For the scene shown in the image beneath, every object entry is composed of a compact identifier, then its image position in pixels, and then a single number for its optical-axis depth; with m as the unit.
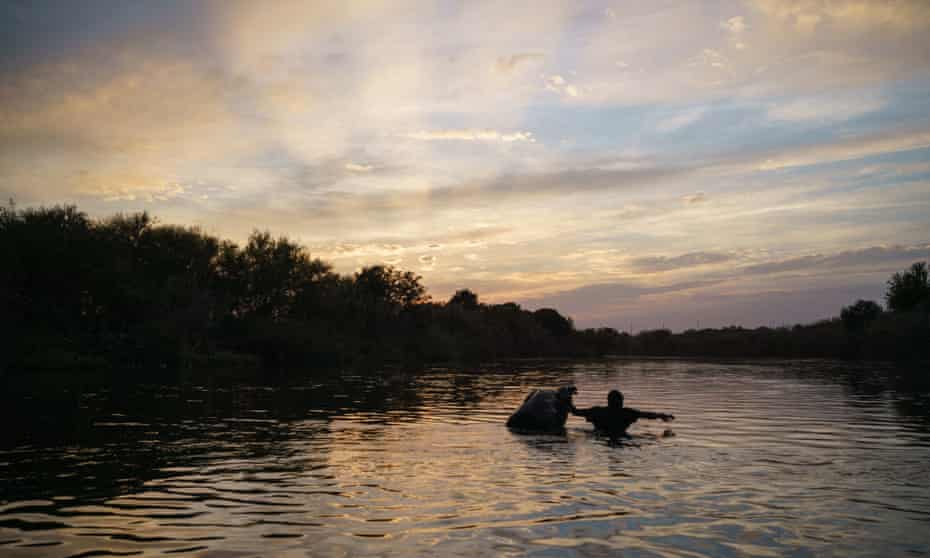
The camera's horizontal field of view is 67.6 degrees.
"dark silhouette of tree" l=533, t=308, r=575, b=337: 149.25
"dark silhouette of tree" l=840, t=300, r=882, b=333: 97.88
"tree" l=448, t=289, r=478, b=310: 169.00
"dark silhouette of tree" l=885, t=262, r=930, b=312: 104.88
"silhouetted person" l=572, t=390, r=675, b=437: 19.68
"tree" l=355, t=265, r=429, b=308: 122.50
